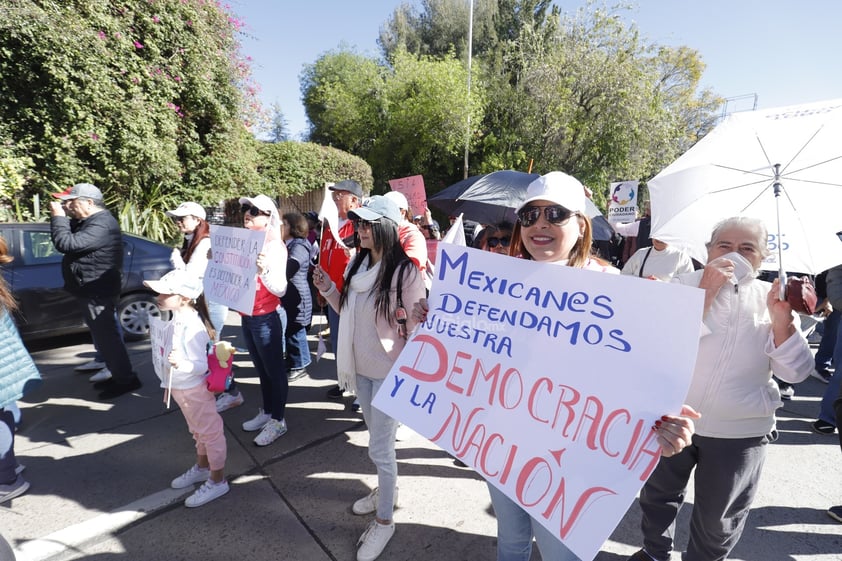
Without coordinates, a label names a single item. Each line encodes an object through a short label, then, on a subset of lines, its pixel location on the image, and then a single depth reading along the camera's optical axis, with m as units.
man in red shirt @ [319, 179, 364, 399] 3.25
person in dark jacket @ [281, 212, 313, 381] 4.16
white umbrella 1.67
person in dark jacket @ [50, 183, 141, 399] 3.47
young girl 2.44
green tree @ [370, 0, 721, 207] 14.41
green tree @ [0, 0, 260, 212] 7.04
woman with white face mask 1.57
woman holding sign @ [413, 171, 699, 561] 1.49
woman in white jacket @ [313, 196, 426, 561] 2.09
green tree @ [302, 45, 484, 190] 16.80
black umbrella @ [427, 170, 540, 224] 4.43
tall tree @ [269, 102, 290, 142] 32.88
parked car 4.64
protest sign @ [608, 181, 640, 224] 7.93
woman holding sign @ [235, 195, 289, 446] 2.93
